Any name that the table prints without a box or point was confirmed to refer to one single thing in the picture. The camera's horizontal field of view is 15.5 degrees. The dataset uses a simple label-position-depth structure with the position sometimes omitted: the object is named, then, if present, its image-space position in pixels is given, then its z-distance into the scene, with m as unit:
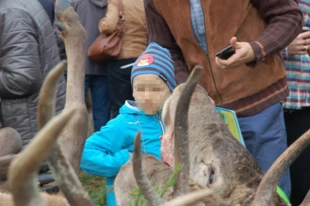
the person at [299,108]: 6.63
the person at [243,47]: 5.52
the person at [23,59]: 7.37
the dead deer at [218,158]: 4.03
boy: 5.71
